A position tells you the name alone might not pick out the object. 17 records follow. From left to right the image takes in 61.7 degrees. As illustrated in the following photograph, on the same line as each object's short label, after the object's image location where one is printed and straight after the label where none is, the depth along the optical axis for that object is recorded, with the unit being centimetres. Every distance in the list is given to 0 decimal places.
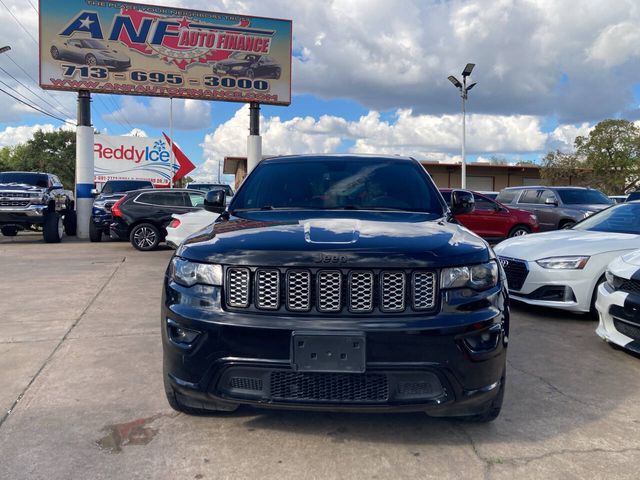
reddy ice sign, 2781
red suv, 1395
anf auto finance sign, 1549
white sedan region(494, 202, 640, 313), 568
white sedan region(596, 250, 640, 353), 422
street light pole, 2064
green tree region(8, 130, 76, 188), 6340
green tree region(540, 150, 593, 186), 4203
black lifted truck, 1314
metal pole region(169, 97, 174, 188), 2769
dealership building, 4247
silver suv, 1438
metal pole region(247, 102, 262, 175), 1777
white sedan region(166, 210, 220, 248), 1142
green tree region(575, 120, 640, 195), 4241
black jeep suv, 260
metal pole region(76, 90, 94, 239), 1581
